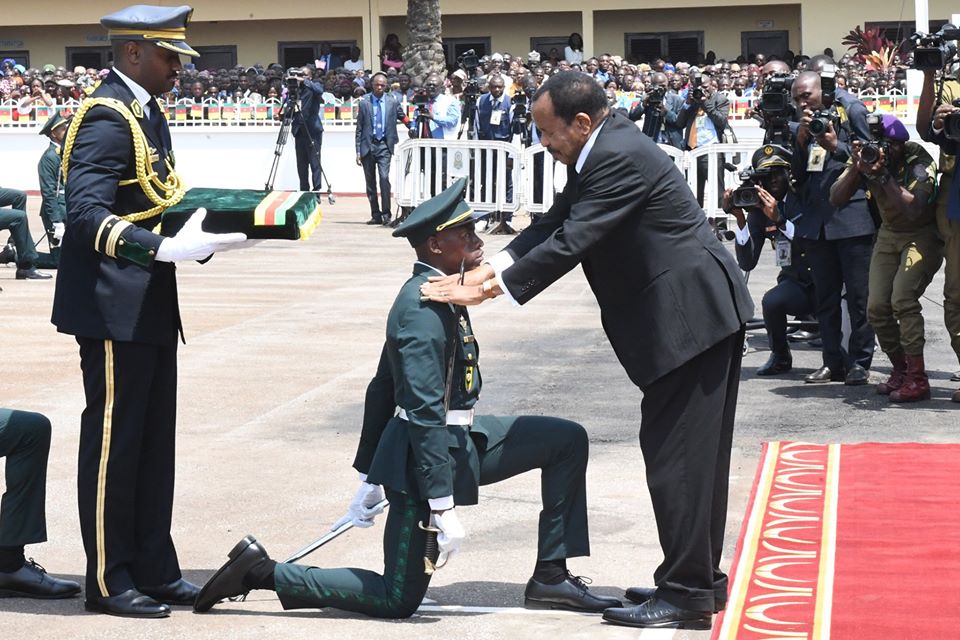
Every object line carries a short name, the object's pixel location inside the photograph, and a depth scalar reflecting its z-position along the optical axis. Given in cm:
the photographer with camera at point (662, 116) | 1855
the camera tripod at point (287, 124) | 2183
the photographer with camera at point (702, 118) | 1747
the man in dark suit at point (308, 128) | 2166
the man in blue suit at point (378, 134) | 1992
